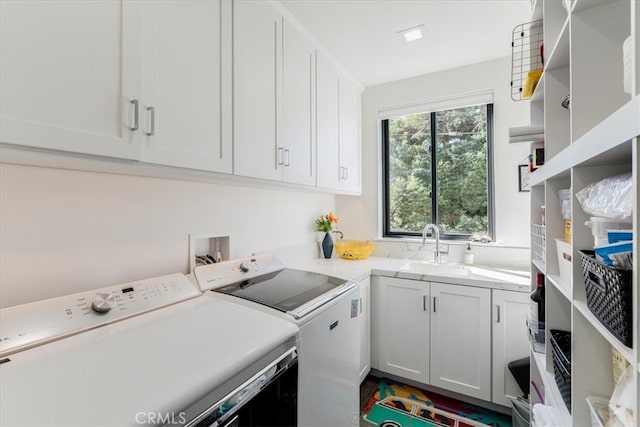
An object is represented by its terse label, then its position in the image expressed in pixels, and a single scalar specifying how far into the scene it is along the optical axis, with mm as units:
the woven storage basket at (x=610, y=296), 507
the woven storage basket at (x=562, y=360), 858
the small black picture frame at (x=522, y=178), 2215
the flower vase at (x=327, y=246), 2572
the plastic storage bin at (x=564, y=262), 873
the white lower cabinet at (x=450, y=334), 1805
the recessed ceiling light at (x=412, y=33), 1904
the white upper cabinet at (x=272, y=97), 1412
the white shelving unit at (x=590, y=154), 478
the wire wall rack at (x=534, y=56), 1288
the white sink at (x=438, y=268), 2159
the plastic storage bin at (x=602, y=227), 638
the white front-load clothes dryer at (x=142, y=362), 590
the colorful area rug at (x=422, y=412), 1814
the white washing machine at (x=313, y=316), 1135
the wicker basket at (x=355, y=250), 2555
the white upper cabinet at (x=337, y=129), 2115
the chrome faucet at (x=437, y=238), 2398
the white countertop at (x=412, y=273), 1832
